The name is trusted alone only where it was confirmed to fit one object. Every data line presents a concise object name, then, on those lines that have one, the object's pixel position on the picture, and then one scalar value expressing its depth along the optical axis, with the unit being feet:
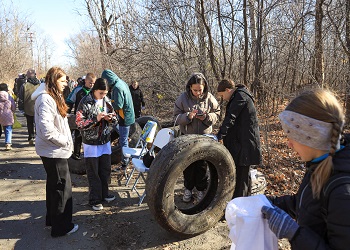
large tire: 10.44
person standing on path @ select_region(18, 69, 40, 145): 26.53
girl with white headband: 4.14
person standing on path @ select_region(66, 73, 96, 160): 21.22
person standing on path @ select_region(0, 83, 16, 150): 25.30
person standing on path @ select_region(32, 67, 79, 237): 10.95
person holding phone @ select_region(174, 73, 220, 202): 13.91
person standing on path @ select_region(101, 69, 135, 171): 18.57
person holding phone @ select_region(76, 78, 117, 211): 13.51
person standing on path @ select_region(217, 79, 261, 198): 12.01
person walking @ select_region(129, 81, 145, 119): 31.58
